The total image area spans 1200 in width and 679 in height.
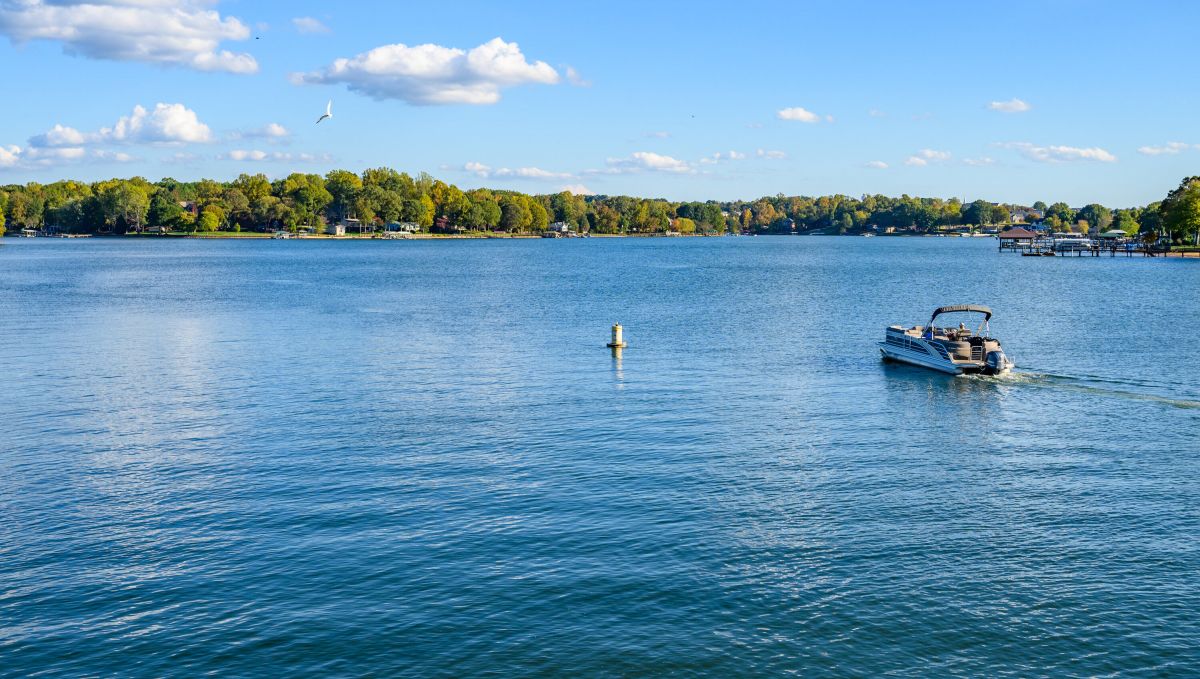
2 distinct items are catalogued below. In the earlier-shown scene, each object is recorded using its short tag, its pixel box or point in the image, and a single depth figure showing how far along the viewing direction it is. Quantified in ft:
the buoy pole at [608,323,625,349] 254.27
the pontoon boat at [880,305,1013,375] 211.20
